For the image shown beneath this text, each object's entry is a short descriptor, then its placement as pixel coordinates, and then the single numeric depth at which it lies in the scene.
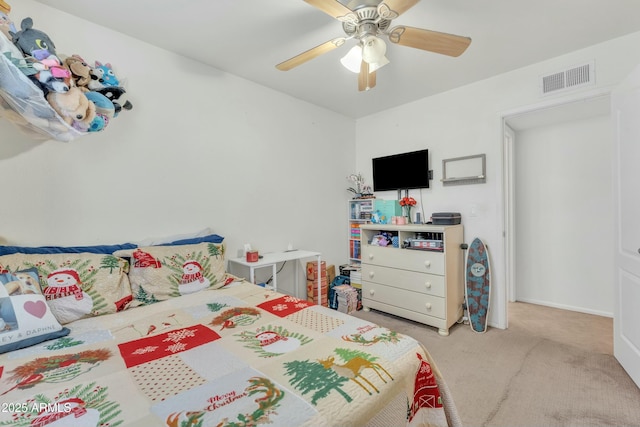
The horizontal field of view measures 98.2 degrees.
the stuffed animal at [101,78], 1.56
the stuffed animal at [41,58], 1.13
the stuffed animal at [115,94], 1.61
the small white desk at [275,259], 2.38
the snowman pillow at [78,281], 1.40
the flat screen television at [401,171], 3.22
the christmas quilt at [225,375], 0.74
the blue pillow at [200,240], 2.13
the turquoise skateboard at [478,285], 2.68
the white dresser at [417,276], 2.62
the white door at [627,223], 1.78
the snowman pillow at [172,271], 1.73
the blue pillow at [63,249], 1.51
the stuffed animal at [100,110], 1.50
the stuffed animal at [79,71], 1.46
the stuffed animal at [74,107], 1.23
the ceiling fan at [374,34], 1.41
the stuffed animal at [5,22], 1.07
